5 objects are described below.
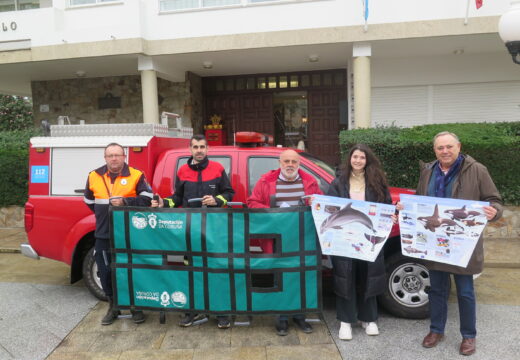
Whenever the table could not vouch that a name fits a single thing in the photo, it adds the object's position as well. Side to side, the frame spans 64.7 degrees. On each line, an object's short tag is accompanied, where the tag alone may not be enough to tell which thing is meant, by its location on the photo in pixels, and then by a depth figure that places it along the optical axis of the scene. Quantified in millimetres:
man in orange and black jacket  3938
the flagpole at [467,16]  8979
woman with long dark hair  3621
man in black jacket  4070
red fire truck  4449
